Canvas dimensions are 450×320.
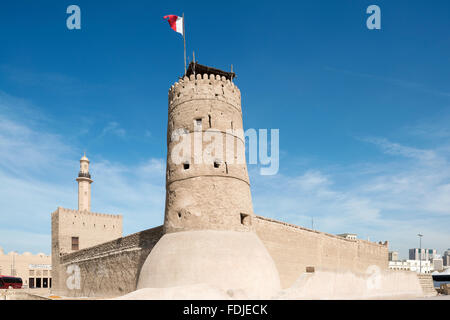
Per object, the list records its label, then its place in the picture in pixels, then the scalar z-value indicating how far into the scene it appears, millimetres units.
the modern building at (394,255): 119575
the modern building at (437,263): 163625
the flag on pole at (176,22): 19312
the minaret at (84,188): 41875
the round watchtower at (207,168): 15883
